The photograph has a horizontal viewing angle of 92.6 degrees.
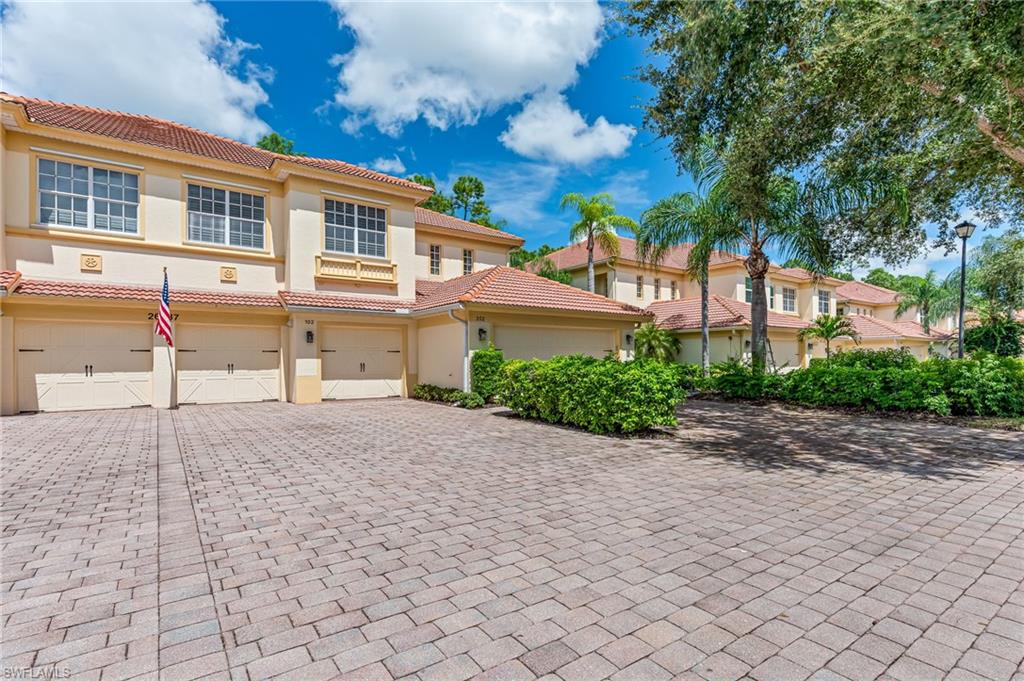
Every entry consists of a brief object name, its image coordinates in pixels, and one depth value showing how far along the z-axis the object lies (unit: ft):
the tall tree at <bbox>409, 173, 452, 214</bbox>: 116.38
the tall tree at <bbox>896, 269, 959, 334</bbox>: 108.68
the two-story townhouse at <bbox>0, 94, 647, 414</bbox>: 42.06
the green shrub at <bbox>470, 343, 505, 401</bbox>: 47.19
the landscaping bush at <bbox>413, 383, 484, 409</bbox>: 46.21
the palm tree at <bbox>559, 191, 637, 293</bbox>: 74.82
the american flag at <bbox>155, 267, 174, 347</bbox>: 42.70
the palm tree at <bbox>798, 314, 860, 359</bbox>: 74.38
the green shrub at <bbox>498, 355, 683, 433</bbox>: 30.07
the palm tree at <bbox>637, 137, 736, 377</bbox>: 50.81
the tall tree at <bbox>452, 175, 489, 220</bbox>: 120.78
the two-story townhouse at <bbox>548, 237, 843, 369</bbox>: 78.07
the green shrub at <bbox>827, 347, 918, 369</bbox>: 52.20
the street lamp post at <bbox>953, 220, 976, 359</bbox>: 41.86
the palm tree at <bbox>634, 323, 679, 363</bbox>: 76.59
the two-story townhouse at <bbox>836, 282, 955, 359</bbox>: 113.29
